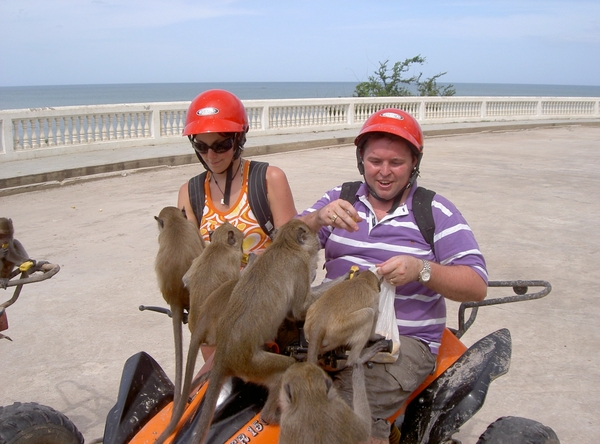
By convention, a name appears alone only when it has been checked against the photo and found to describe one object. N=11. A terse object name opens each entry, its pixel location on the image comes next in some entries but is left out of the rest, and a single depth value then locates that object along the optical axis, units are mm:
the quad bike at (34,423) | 2756
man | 2486
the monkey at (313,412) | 1993
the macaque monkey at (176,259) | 3080
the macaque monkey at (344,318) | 2334
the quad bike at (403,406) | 2383
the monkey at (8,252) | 2684
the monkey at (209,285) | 2434
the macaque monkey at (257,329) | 2209
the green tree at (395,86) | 29203
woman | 3072
